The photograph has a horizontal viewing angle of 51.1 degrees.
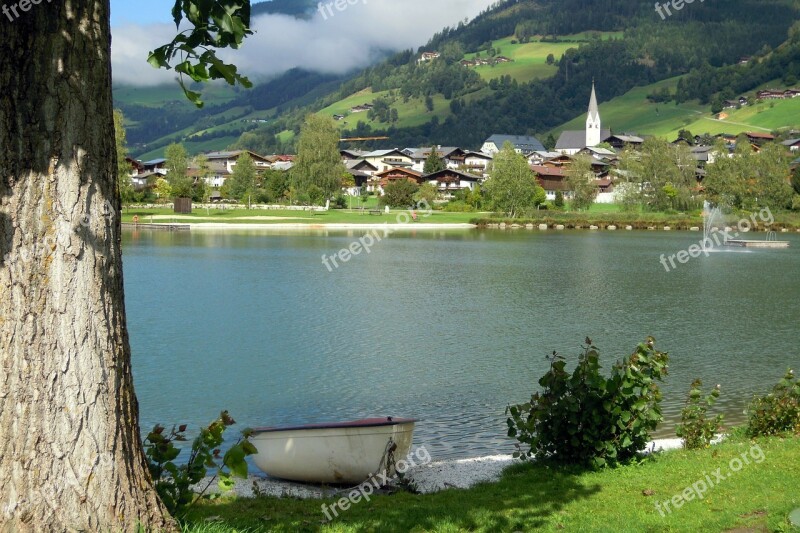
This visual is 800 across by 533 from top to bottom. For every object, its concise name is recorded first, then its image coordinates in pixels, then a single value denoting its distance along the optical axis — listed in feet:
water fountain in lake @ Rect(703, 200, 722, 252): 298.70
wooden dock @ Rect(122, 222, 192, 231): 266.98
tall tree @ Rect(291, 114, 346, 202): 367.66
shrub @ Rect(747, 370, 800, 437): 37.50
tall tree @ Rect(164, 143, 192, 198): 361.30
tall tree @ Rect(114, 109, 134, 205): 283.79
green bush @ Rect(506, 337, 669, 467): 32.22
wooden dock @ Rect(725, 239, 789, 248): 224.94
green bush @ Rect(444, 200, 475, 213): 374.63
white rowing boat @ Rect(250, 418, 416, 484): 34.30
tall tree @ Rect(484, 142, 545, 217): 338.95
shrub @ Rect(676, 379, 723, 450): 37.35
